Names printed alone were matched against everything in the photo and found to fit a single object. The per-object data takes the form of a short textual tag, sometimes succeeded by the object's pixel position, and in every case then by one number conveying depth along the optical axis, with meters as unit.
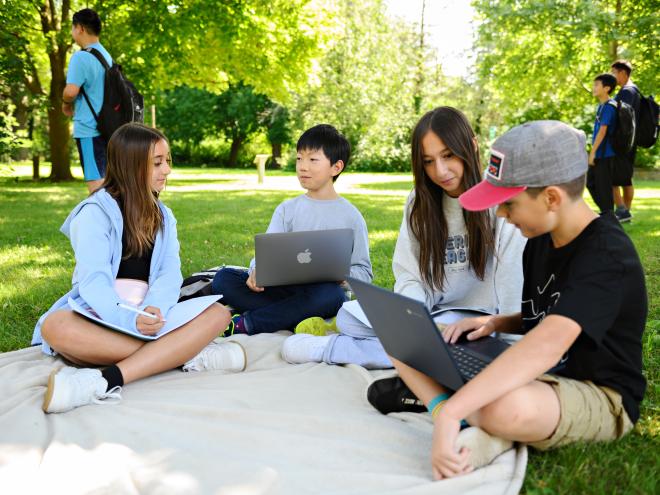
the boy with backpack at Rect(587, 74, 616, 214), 7.51
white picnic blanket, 1.96
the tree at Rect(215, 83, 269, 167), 29.69
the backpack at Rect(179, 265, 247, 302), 4.05
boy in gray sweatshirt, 3.77
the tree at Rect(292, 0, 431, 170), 22.78
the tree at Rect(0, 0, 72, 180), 8.21
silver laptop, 3.37
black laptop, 1.86
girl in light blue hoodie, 2.81
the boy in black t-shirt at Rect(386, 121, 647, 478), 1.84
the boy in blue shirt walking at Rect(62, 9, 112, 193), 5.50
